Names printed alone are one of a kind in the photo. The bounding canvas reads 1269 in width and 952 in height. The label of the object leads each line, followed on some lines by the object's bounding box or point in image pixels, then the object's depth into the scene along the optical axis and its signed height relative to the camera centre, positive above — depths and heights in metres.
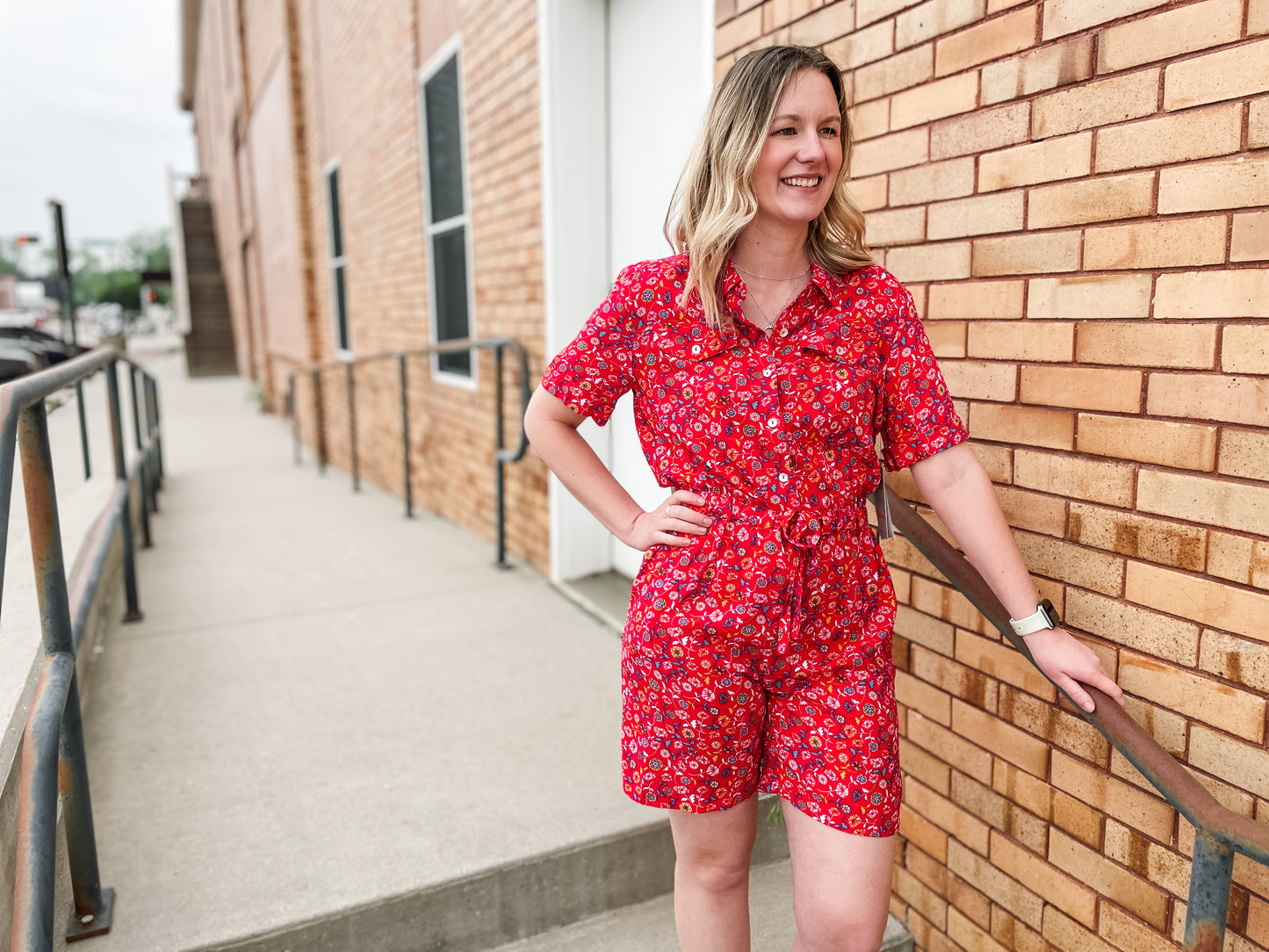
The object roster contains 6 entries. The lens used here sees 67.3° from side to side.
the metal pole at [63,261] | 10.96 +0.64
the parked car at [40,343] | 16.76 -0.51
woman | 1.42 -0.27
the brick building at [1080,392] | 1.39 -0.14
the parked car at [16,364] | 13.70 -0.72
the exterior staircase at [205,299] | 25.33 +0.39
